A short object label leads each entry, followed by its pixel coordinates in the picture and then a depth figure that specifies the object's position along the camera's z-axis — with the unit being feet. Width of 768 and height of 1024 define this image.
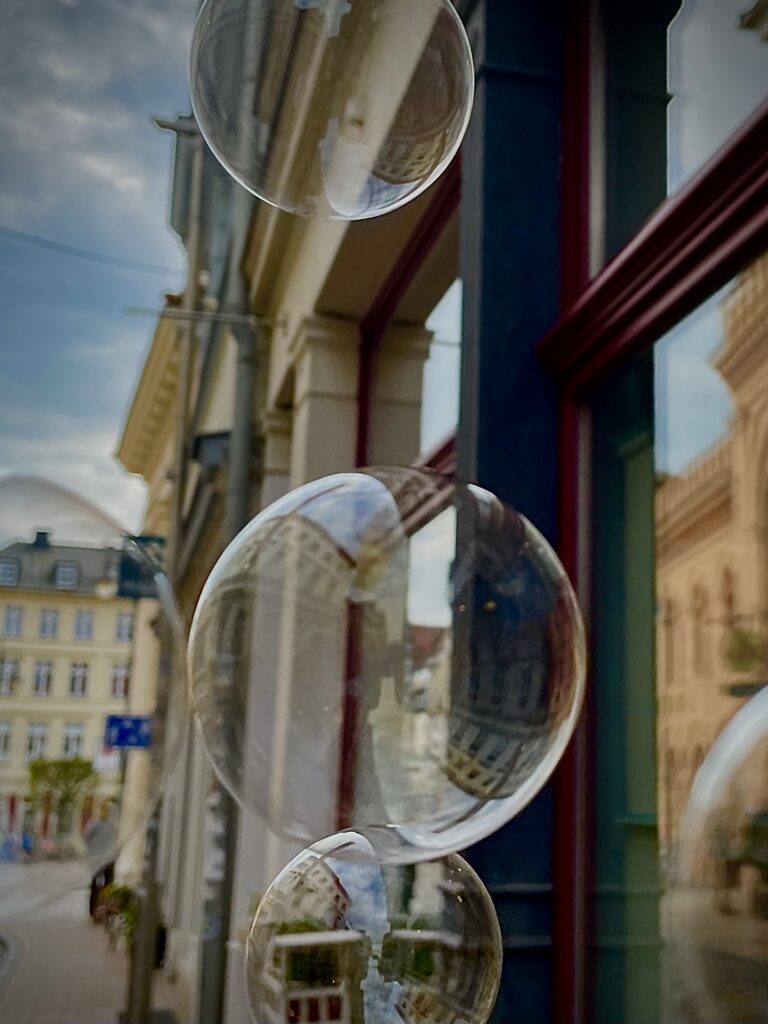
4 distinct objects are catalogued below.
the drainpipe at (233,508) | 16.98
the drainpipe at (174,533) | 18.84
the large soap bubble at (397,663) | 4.88
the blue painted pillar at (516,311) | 8.04
